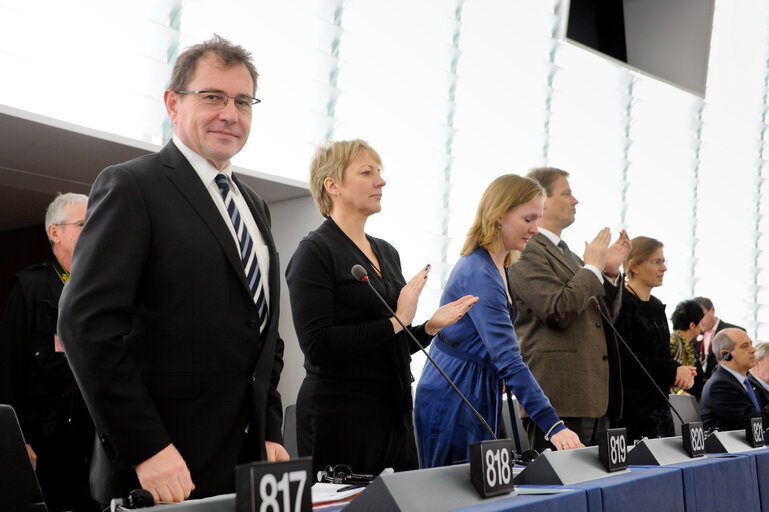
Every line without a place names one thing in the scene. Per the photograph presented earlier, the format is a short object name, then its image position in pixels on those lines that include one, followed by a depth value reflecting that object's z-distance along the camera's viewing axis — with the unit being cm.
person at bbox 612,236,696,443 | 299
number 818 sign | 133
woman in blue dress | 210
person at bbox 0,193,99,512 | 250
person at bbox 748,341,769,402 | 547
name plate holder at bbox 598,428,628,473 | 173
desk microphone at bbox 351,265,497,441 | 184
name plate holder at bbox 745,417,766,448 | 257
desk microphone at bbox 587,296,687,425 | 249
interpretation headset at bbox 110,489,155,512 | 93
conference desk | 129
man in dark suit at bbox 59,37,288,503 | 123
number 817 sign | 90
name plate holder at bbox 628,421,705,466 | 196
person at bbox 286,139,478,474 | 187
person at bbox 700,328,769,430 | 439
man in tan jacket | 252
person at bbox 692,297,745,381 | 530
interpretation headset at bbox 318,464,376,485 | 145
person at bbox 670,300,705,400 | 478
